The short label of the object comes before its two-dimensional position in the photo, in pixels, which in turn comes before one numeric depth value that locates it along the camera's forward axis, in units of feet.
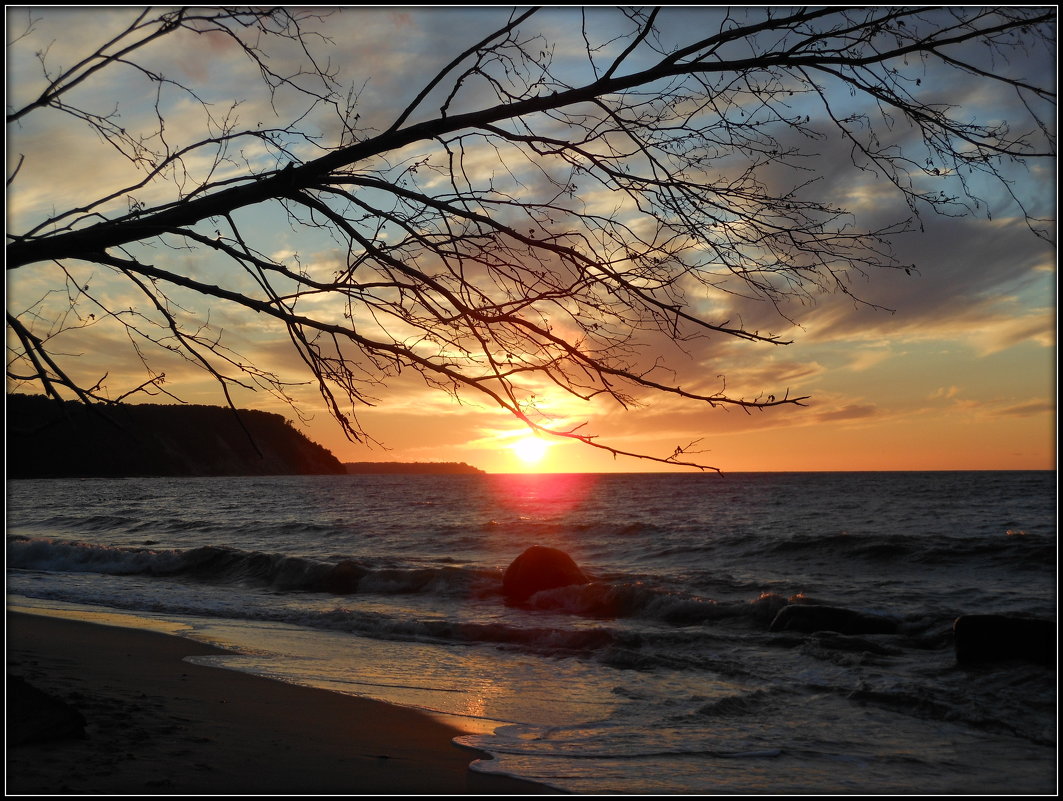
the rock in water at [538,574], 49.52
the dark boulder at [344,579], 55.47
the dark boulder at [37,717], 14.32
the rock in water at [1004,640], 28.89
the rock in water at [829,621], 36.99
